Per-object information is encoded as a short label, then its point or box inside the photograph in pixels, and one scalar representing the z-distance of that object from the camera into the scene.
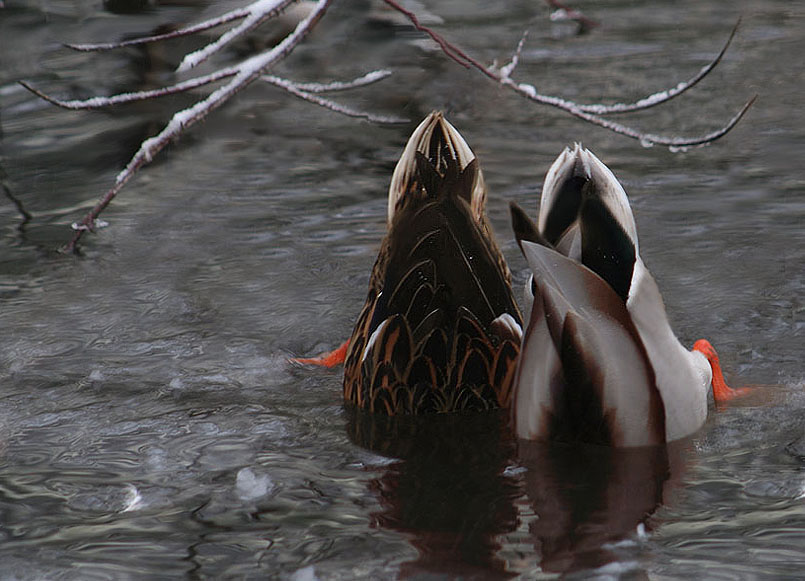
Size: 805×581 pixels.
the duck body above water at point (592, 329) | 7.51
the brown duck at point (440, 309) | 8.57
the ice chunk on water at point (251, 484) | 7.86
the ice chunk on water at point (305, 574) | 6.87
